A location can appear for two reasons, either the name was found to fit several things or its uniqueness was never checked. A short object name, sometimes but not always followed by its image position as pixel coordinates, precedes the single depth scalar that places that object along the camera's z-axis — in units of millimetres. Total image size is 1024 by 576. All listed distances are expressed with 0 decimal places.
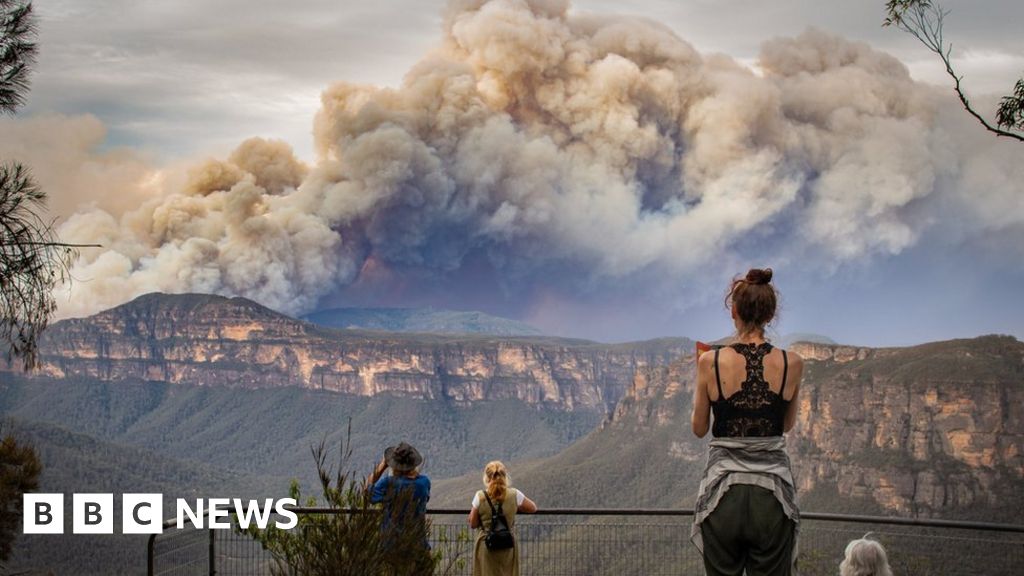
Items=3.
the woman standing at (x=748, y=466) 6777
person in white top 9789
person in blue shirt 9562
